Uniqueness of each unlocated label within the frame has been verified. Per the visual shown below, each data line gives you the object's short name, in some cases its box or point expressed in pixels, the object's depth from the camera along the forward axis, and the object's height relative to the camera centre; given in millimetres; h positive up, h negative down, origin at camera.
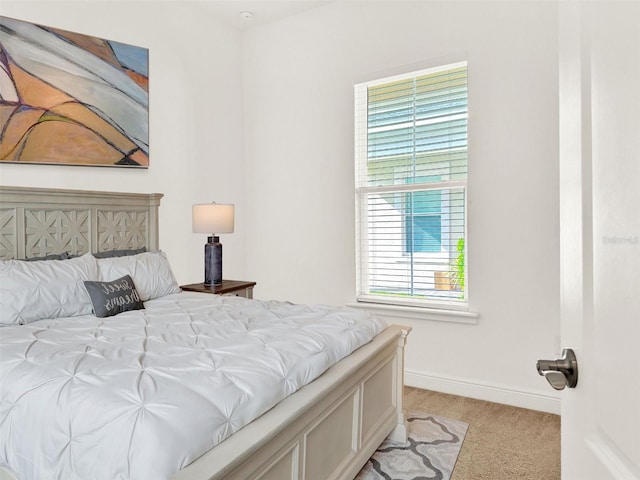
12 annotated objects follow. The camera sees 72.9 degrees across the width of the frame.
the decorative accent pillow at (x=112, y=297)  2297 -293
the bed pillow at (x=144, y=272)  2643 -180
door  514 +14
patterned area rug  2057 -1090
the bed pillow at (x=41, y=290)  2123 -240
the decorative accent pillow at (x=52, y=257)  2623 -82
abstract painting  2703 +1001
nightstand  3301 -347
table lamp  3367 +124
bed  1110 -412
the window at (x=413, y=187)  3131 +427
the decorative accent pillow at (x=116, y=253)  2873 -63
